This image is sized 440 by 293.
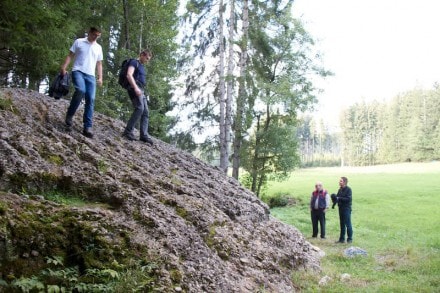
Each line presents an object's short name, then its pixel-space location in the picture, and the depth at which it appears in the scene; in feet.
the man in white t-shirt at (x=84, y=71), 21.97
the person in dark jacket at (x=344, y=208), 39.80
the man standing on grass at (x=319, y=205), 42.37
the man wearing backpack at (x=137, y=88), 25.94
